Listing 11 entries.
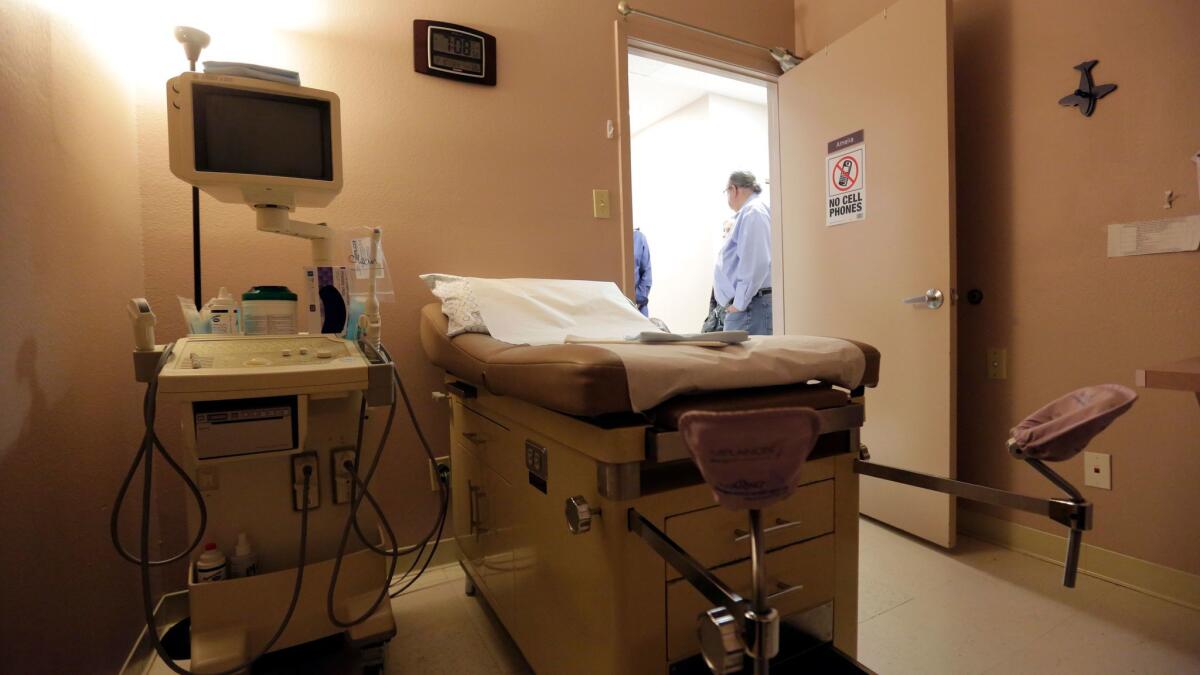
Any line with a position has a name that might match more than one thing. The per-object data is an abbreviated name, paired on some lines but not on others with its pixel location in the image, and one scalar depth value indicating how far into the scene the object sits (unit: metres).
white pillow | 1.31
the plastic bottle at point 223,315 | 1.10
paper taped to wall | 1.34
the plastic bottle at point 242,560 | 1.07
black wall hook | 1.50
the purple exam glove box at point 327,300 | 1.19
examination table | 0.78
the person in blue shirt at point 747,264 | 2.85
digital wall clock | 1.67
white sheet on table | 1.30
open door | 1.71
